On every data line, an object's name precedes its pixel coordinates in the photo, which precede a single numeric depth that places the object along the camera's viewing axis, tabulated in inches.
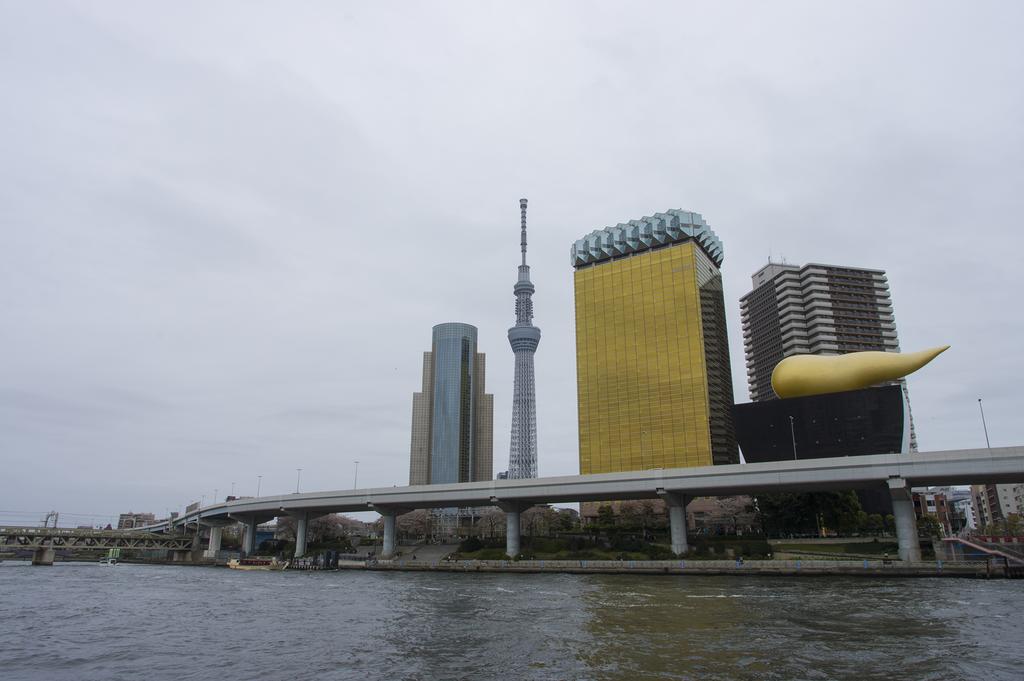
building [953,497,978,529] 7525.6
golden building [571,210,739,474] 5418.3
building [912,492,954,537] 5064.0
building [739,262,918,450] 6481.3
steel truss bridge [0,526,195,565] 4168.3
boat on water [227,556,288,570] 3676.2
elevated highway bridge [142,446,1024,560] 2365.9
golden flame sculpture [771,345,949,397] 3339.8
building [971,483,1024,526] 6599.4
